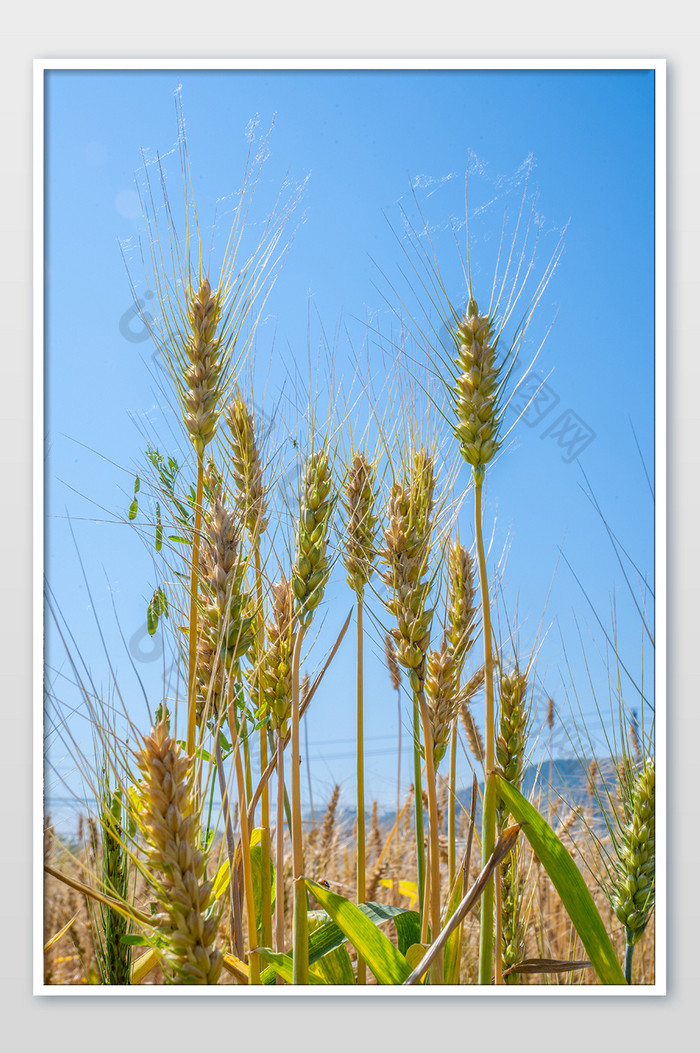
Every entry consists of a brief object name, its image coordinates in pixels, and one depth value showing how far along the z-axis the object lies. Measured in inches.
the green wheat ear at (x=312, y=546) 29.2
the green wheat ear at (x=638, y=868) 30.9
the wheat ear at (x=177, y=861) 27.1
